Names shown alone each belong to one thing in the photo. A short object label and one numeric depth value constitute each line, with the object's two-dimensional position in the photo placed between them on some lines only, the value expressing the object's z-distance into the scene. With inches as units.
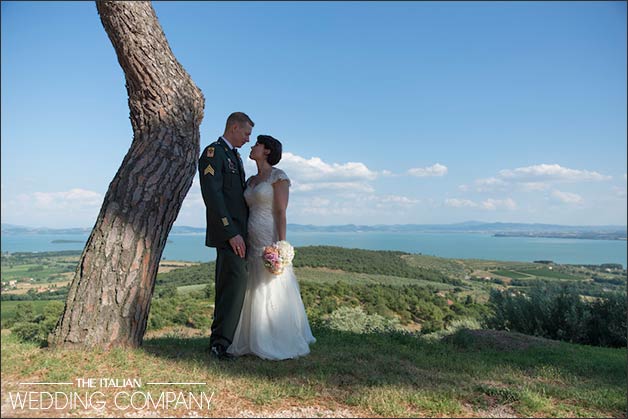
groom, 192.4
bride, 195.9
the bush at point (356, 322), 322.3
